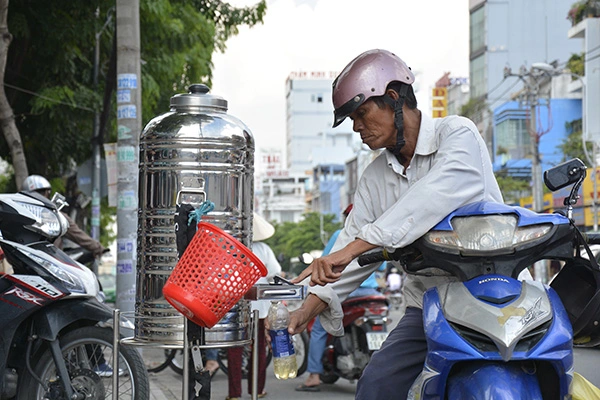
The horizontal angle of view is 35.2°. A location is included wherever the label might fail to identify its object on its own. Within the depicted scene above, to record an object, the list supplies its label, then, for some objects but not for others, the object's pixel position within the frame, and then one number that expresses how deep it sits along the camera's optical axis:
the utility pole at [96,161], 15.55
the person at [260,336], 7.46
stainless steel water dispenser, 3.73
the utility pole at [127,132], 8.12
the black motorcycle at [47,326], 4.91
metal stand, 3.26
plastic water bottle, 3.25
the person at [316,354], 8.66
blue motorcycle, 2.47
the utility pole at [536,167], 29.91
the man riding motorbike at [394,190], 2.92
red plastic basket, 2.97
